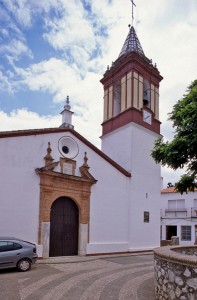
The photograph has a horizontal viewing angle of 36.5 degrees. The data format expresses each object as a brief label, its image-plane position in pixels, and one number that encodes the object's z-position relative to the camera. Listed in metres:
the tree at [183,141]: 7.39
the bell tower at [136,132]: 17.31
